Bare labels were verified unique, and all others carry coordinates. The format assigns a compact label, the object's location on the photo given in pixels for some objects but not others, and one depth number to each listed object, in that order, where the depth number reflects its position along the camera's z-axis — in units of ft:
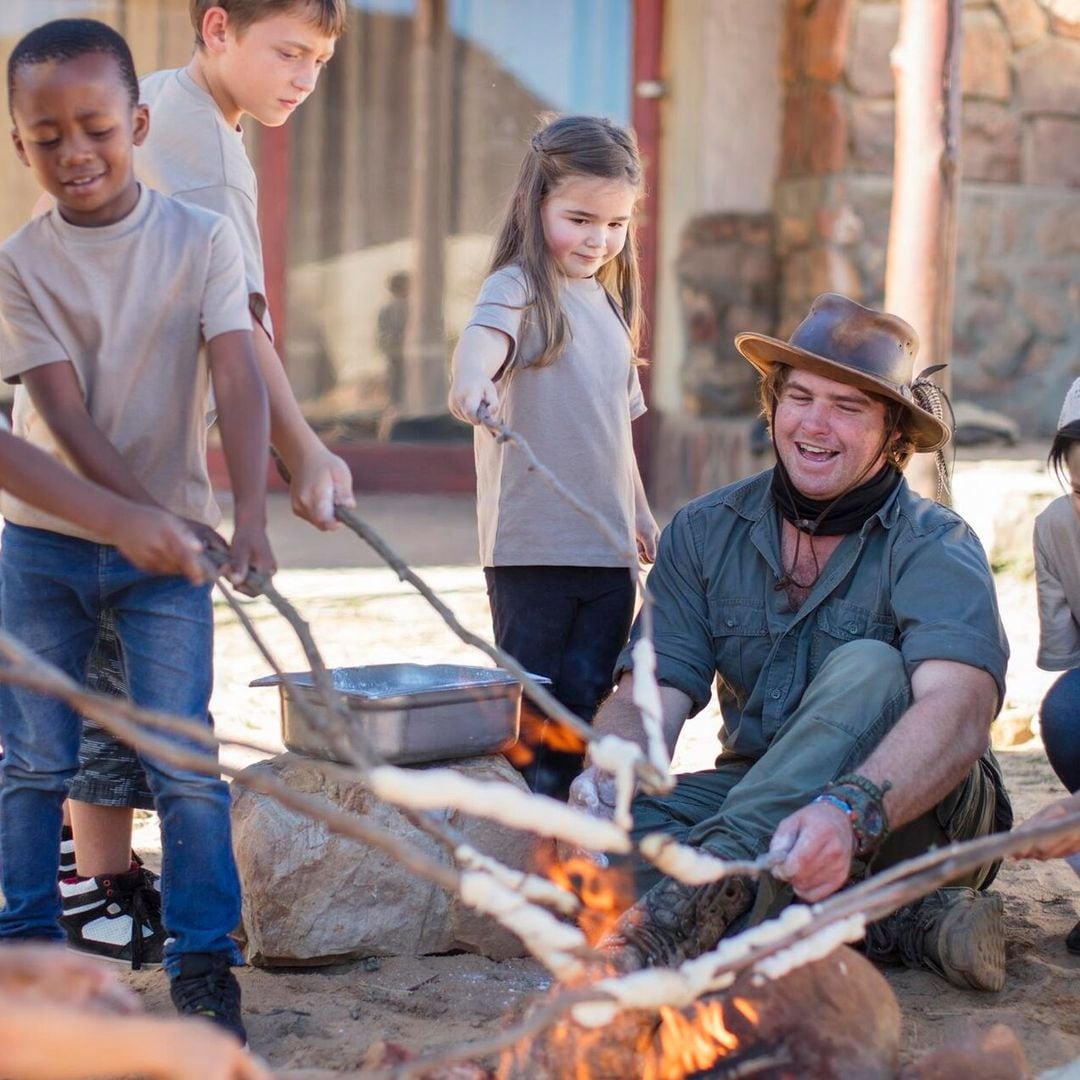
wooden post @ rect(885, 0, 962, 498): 15.72
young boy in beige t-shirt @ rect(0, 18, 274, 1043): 7.80
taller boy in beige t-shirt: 8.86
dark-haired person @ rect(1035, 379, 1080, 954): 9.84
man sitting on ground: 8.34
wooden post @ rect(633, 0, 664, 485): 22.90
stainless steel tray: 9.43
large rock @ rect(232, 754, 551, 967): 9.37
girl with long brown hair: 10.80
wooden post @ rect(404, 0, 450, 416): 23.71
